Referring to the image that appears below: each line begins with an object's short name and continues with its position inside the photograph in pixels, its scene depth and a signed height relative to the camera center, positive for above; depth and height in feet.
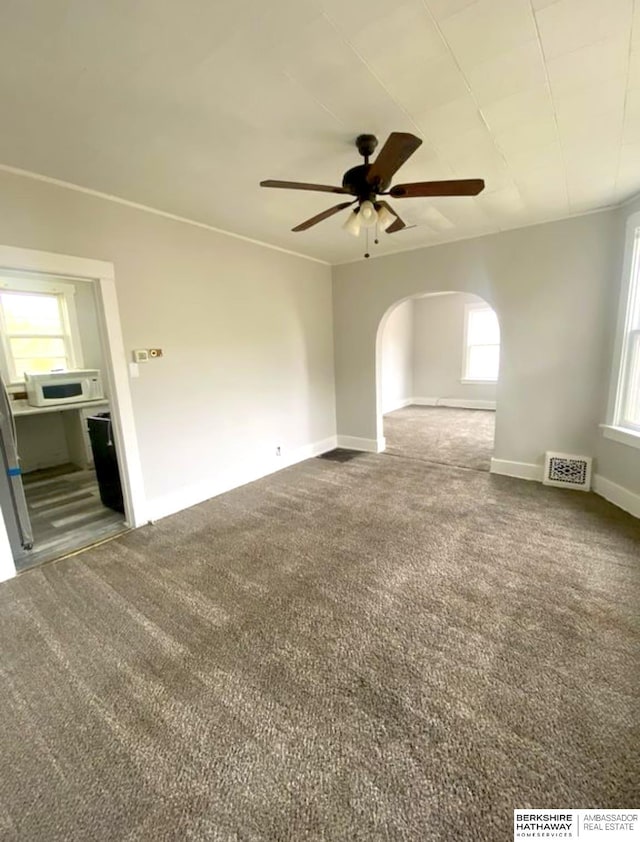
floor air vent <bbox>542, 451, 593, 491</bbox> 11.41 -4.04
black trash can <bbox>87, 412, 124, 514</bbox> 10.80 -2.95
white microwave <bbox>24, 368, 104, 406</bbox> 13.56 -0.86
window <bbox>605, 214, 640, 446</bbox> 9.71 -0.51
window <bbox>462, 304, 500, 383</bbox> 24.20 +0.11
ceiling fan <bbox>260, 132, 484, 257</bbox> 5.24 +2.79
